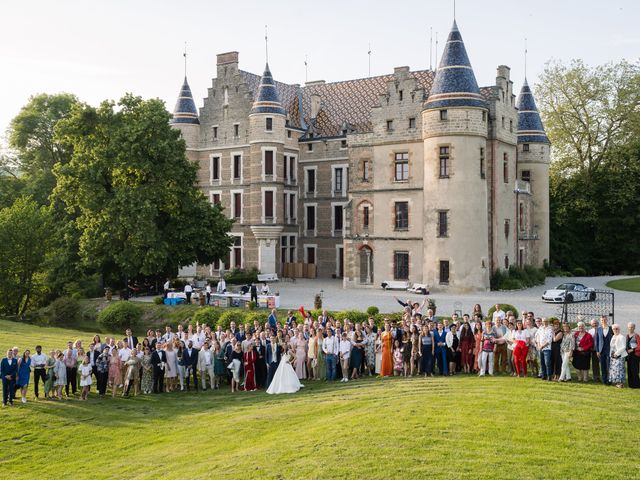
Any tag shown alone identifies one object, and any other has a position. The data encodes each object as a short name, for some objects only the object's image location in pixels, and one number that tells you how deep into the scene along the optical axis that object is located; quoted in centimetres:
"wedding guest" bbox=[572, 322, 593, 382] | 1661
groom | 1898
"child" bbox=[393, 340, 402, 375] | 1892
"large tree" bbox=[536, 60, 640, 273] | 5431
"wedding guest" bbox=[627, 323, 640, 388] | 1596
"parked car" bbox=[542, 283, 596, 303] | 3315
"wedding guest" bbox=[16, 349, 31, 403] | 1827
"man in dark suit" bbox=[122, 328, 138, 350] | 1978
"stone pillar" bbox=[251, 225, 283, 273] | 4819
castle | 3903
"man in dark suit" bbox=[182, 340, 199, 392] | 1947
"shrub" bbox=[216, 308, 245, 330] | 3017
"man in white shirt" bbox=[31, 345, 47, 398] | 1838
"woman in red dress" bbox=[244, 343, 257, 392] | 1912
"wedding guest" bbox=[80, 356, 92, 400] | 1861
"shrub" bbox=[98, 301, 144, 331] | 3412
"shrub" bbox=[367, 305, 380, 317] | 2815
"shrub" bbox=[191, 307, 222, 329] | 3163
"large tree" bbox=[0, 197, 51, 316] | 3897
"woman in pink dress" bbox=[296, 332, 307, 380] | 1975
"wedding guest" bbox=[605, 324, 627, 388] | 1594
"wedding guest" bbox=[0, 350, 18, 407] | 1807
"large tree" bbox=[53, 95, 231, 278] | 3612
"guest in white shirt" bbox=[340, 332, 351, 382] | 1917
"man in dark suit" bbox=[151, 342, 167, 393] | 1920
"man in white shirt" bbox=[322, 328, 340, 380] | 1928
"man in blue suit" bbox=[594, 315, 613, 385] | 1634
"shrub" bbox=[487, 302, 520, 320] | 2679
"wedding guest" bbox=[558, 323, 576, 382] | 1673
